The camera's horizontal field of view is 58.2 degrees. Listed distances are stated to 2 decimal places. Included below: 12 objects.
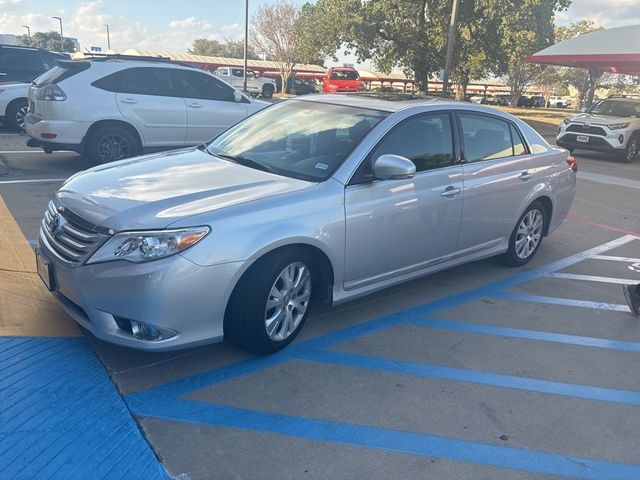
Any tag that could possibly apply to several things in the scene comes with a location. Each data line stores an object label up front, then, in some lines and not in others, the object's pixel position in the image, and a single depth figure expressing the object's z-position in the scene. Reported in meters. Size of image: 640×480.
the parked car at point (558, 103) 71.18
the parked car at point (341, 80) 37.60
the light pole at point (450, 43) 18.93
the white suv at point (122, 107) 8.39
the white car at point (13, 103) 11.77
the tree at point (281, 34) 44.66
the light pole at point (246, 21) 26.53
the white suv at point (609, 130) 15.54
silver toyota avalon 3.21
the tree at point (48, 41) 85.25
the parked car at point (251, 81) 37.34
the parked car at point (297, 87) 47.06
